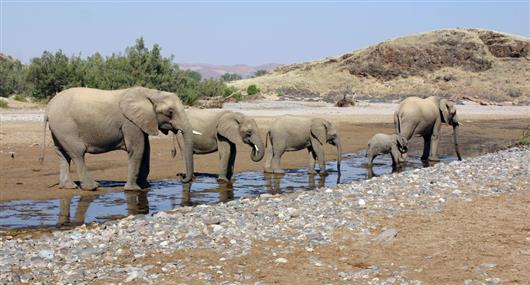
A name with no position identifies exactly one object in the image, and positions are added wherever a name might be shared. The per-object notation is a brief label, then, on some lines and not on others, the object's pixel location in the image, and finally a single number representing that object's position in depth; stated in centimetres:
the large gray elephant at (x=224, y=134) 1791
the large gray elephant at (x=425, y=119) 2320
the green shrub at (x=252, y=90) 6666
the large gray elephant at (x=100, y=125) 1568
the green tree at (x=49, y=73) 4372
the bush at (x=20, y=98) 4666
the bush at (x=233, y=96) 5544
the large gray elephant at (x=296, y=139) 1916
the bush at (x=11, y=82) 5556
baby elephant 2114
